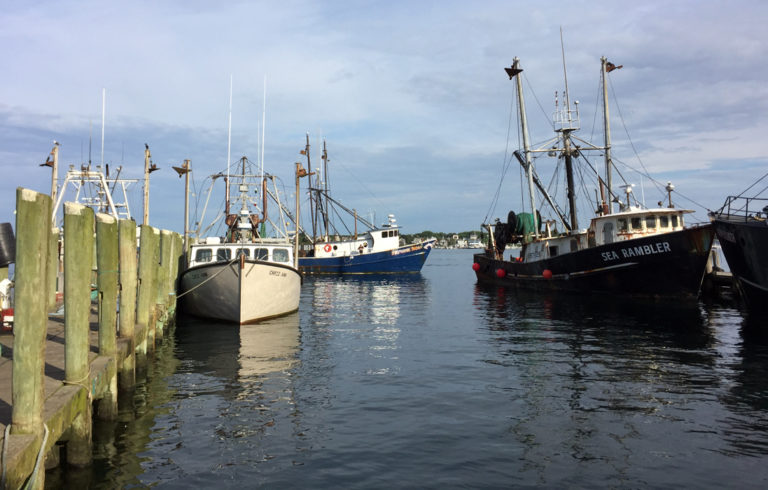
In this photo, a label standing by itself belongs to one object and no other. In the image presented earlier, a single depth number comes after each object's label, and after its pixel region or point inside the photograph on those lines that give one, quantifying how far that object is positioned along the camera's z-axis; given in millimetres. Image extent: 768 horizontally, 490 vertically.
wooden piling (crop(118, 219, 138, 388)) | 10664
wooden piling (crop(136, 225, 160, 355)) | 13320
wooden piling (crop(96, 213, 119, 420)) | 8867
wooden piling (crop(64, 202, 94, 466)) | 7004
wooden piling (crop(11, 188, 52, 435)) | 5348
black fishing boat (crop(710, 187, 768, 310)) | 19914
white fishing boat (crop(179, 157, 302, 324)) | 19328
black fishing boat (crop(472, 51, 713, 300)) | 25797
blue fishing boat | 57281
